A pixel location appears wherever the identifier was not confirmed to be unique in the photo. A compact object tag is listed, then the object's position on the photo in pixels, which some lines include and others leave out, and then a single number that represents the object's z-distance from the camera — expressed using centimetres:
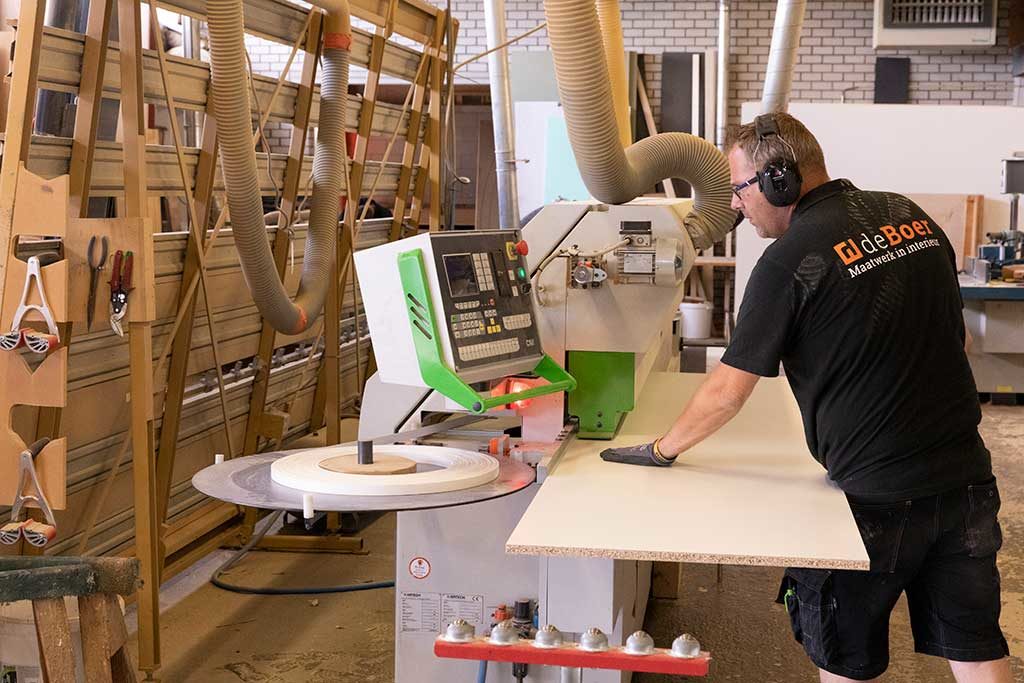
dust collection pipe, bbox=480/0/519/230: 518
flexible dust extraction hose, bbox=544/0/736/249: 248
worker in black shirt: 215
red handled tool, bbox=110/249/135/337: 266
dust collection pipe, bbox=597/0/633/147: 389
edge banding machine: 223
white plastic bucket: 925
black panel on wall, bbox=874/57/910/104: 974
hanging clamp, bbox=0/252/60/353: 249
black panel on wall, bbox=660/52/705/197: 994
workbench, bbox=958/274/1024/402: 675
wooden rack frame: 258
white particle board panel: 186
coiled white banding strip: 210
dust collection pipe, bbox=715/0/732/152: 958
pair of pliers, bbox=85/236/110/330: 261
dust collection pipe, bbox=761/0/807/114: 432
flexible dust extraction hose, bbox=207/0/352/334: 302
